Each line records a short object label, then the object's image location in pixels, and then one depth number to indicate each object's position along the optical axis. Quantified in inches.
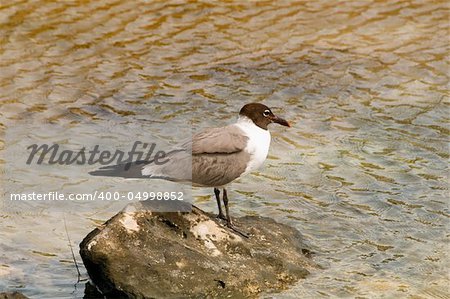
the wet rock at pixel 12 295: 637.3
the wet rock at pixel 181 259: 668.7
